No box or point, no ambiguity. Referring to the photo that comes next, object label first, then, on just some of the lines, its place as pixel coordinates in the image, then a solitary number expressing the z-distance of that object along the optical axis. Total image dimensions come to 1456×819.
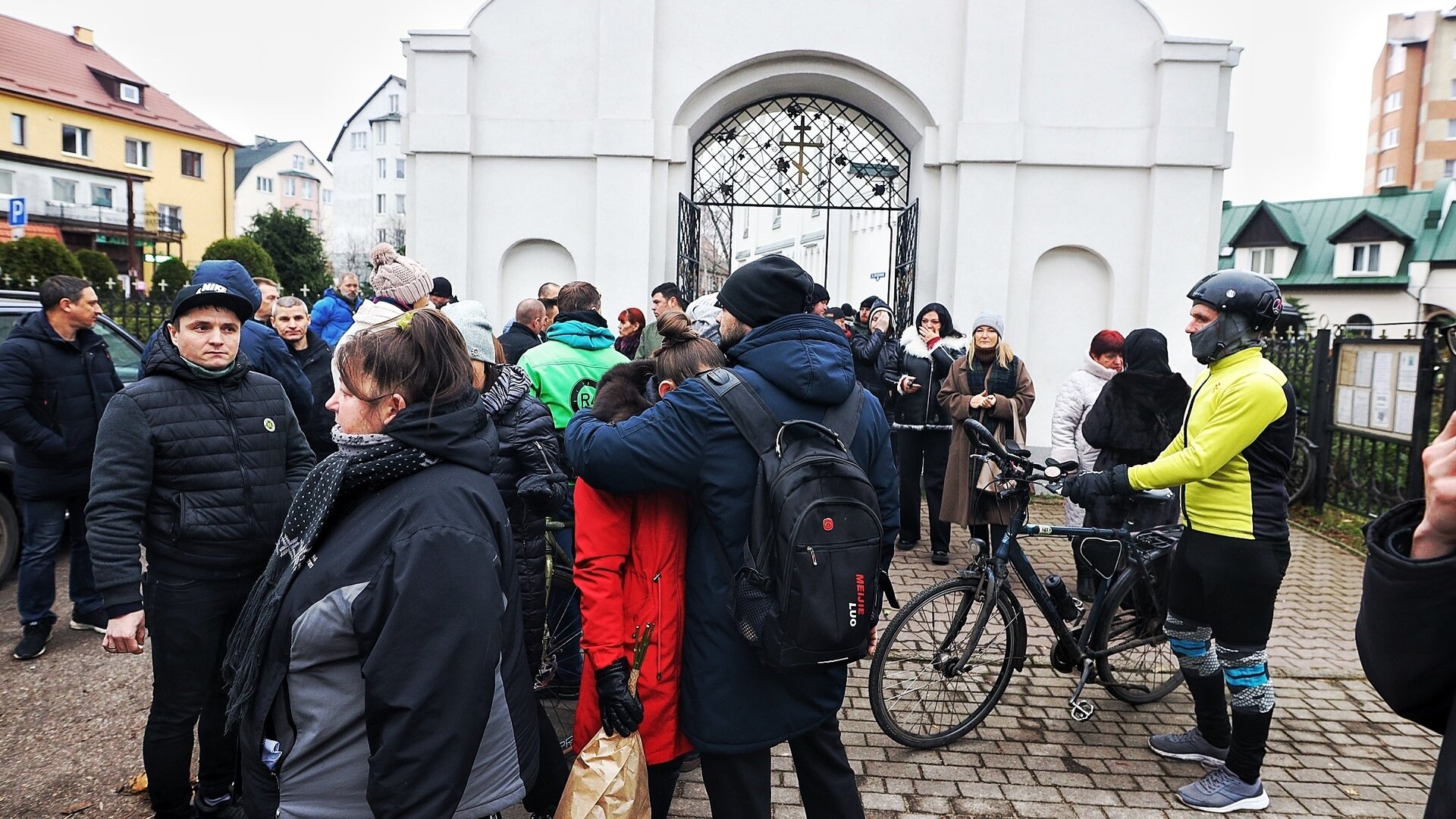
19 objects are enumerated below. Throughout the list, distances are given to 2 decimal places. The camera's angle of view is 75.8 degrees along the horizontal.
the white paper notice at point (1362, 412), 9.42
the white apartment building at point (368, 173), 65.56
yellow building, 42.62
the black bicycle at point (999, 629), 4.24
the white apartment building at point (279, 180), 68.06
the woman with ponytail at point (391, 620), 1.90
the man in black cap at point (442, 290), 9.18
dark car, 6.00
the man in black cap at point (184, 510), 3.03
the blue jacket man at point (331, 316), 7.47
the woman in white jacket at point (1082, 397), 6.30
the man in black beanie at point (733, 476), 2.57
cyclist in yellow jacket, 3.58
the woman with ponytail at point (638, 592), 2.78
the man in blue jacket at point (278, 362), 5.40
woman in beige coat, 7.09
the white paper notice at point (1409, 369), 8.62
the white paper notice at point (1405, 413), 8.68
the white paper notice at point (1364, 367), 9.37
